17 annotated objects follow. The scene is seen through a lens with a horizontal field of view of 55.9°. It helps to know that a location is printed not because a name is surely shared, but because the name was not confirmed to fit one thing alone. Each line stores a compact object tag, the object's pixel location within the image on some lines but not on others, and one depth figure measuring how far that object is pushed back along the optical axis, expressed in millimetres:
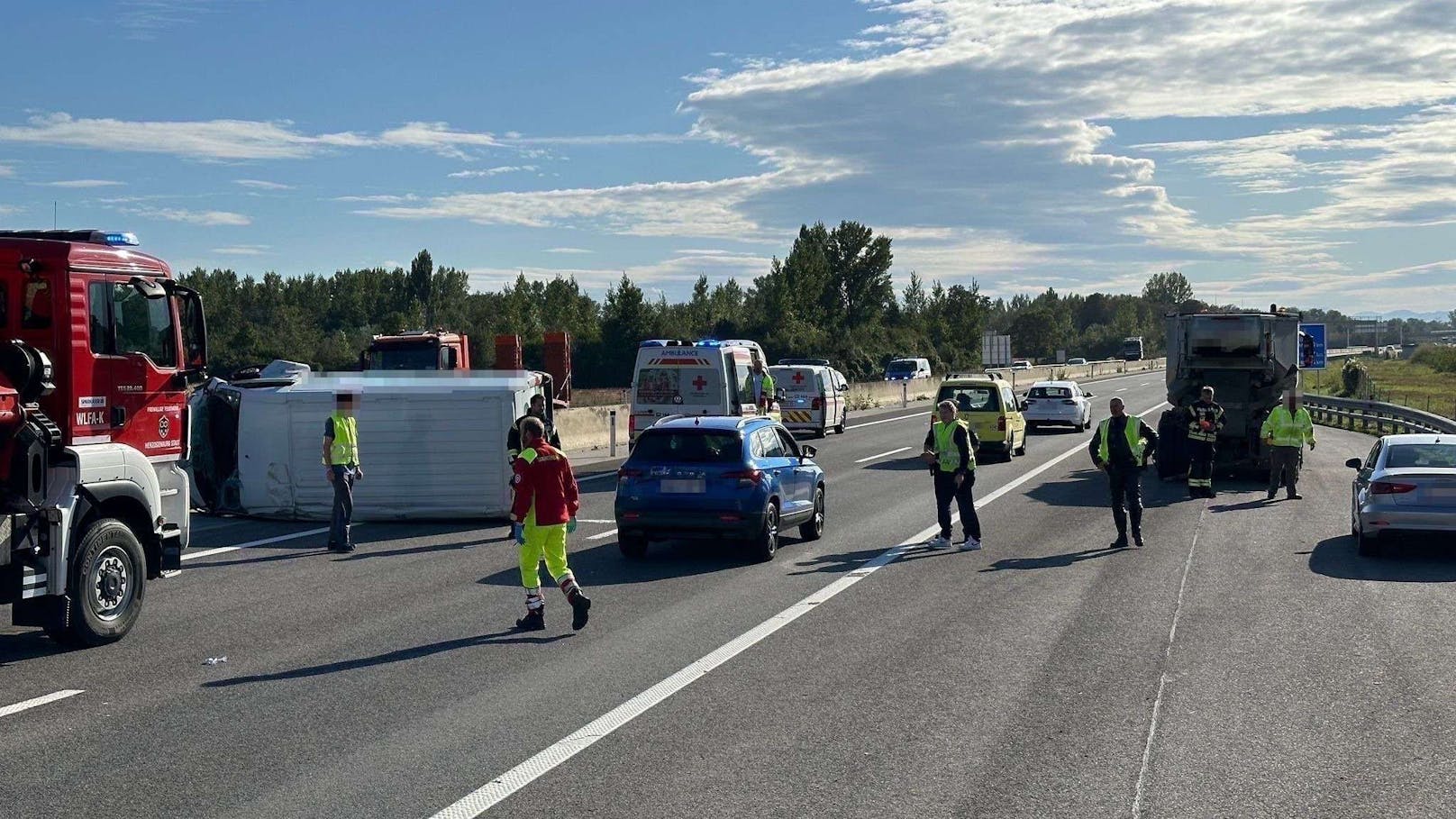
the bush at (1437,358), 100938
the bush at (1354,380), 53875
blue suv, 14531
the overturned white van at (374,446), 18750
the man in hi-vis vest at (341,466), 15883
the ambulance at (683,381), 25859
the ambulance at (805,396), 38000
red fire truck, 9766
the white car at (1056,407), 38688
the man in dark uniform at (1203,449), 22141
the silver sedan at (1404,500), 14531
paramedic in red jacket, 10734
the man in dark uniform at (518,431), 15867
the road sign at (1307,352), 26800
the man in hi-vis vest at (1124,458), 15992
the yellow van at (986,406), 28406
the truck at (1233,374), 24562
